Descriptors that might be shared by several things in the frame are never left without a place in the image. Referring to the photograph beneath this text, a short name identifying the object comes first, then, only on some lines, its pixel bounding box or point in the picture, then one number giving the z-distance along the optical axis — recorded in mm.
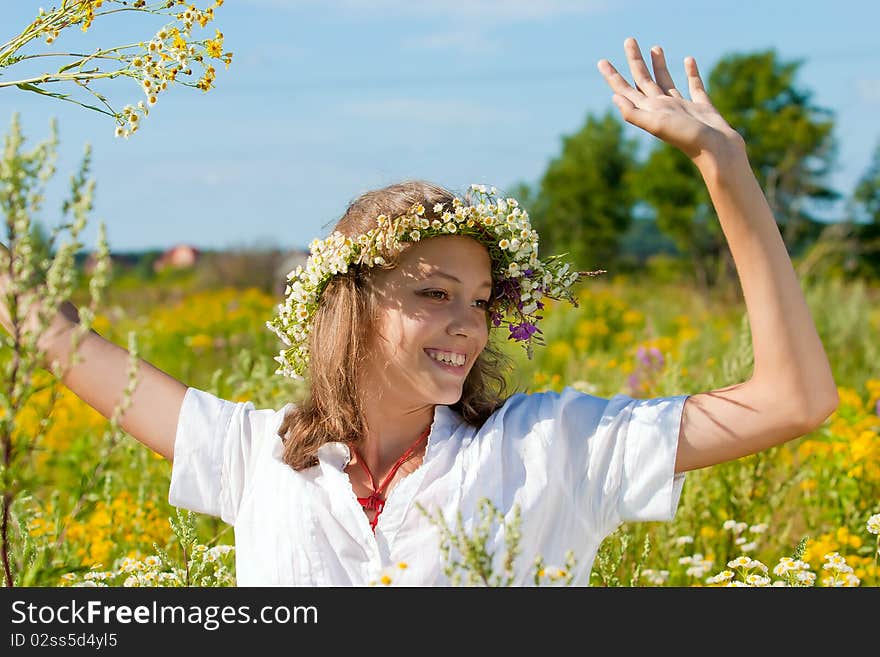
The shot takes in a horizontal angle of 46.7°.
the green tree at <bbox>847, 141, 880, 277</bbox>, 34594
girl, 1915
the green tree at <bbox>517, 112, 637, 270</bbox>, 50750
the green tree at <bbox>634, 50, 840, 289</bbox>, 32594
